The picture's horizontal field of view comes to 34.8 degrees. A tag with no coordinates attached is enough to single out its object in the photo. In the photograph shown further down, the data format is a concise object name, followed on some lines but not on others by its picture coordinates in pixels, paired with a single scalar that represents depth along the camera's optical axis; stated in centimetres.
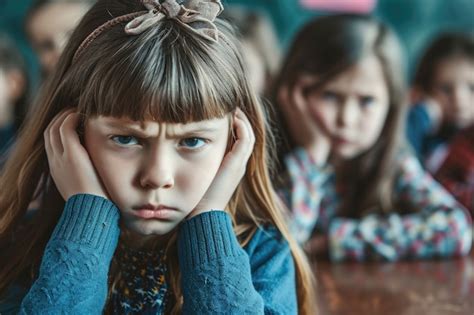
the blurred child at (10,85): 255
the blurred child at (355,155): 148
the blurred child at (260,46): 222
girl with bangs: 80
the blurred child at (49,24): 253
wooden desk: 111
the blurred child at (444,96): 250
